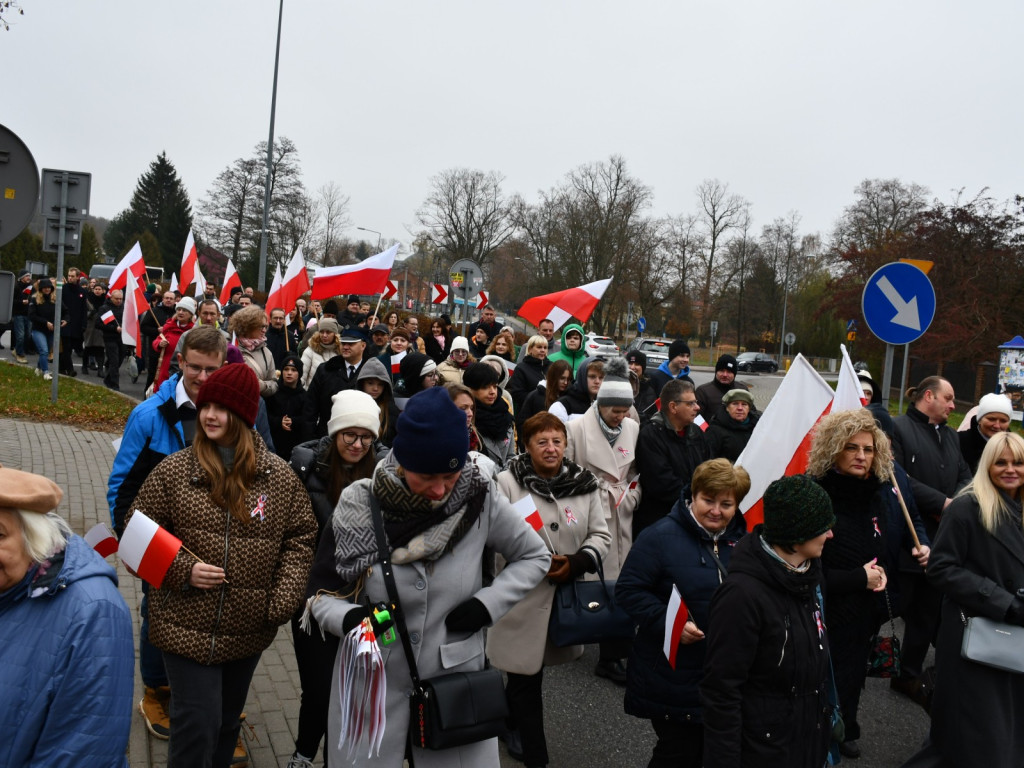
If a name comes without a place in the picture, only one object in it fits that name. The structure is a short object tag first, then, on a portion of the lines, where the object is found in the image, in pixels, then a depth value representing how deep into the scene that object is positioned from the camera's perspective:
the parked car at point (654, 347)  39.51
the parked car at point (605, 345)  35.94
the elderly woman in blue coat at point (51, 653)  2.16
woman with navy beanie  2.84
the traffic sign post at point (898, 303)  7.54
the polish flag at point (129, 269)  14.52
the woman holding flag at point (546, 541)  4.36
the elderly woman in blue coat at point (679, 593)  3.65
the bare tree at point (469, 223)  65.94
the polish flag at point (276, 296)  13.66
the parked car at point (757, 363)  55.04
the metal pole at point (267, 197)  25.17
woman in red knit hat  3.28
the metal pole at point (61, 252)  11.56
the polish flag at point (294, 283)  13.12
